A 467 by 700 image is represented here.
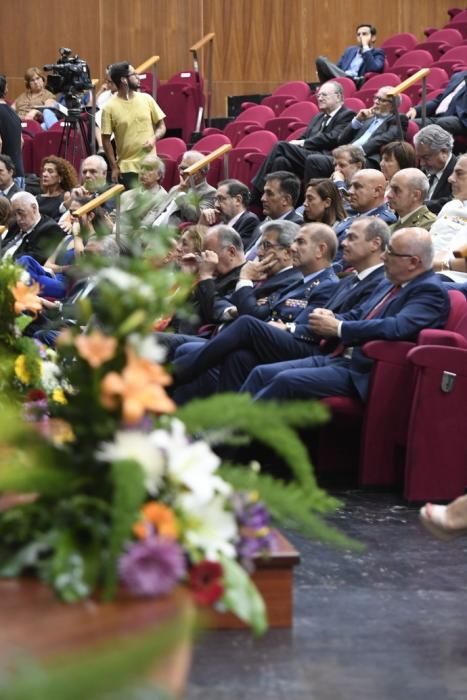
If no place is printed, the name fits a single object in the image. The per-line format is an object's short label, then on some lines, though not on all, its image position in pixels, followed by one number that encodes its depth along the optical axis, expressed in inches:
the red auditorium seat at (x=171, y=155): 598.2
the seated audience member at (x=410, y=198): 356.5
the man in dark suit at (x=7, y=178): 528.9
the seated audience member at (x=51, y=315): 367.7
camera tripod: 618.6
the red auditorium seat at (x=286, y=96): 687.4
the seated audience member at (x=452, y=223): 342.1
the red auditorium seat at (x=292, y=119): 606.1
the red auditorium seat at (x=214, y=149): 568.0
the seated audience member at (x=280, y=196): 419.3
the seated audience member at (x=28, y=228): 450.9
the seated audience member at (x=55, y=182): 509.3
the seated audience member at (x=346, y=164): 440.1
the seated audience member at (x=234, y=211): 443.9
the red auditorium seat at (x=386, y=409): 291.6
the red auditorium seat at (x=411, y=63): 639.4
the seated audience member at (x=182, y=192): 484.8
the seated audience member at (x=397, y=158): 408.9
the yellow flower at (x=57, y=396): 175.5
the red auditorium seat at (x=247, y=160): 555.5
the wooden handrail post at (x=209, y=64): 720.6
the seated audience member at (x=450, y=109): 490.5
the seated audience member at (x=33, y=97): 724.5
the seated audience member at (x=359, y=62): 676.7
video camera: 608.1
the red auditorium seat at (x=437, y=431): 281.6
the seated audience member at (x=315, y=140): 511.4
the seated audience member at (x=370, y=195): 372.1
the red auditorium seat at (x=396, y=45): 732.8
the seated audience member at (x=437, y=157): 401.3
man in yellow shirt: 600.8
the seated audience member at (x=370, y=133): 481.1
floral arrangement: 113.0
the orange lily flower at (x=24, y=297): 204.5
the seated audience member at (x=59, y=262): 416.7
